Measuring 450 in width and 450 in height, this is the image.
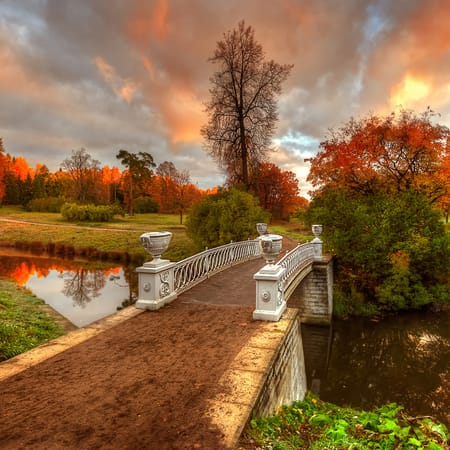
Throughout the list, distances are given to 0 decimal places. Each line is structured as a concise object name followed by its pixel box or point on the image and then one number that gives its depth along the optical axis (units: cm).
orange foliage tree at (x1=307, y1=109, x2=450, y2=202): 1783
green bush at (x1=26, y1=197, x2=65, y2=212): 5469
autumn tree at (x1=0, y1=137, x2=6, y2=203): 4443
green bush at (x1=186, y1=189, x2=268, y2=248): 1897
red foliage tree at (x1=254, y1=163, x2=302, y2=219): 4350
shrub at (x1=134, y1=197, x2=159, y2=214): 5653
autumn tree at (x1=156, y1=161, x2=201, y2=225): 4316
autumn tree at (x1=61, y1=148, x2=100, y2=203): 5784
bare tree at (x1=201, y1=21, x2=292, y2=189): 2094
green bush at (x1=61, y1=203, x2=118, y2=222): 4359
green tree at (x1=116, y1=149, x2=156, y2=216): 5272
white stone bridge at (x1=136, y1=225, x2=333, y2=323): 666
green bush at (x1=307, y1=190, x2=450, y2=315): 1675
